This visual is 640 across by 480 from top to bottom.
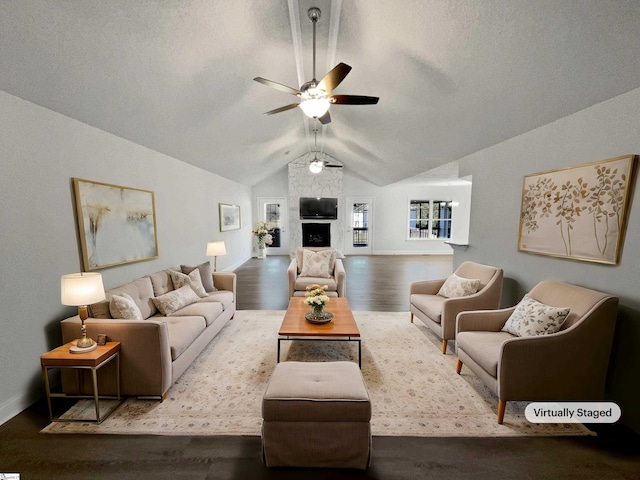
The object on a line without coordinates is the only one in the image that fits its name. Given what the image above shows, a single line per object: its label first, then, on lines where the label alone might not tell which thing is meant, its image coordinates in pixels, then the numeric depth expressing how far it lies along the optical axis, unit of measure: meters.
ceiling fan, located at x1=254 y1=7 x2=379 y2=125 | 2.18
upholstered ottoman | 1.64
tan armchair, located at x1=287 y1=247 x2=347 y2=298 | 4.30
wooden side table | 1.99
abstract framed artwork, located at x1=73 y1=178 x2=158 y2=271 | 2.67
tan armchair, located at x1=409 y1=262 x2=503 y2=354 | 3.04
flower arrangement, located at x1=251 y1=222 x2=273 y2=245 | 9.27
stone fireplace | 9.27
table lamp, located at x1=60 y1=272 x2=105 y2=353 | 2.03
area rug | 2.02
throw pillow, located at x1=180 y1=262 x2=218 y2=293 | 3.90
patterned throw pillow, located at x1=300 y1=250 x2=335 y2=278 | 4.68
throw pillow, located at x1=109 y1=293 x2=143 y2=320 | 2.43
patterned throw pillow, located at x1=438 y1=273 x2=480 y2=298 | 3.29
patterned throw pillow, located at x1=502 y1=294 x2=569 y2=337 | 2.18
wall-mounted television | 9.29
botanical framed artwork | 2.11
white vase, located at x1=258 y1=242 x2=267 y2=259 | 9.44
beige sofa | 2.23
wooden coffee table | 2.66
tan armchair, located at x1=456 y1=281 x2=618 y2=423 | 2.01
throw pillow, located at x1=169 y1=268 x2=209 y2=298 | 3.57
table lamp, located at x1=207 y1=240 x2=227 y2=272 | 4.40
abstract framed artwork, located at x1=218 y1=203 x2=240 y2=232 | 6.66
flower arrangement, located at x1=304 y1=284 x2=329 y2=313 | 2.91
